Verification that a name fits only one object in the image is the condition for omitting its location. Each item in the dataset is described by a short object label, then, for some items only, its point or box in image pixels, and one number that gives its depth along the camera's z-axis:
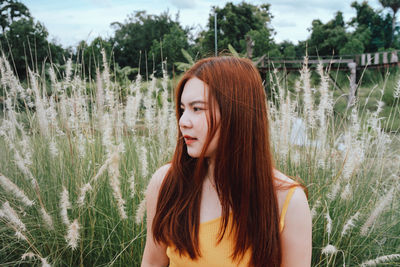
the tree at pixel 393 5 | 24.03
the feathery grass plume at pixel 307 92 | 2.24
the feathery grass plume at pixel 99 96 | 2.31
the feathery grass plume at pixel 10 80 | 2.56
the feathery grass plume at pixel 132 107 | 2.51
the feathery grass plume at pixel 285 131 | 2.41
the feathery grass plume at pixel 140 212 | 1.73
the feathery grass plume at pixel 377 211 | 1.78
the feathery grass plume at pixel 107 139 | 1.73
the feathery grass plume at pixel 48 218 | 1.77
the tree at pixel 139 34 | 17.42
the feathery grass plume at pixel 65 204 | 1.51
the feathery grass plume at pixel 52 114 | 2.52
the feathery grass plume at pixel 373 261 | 1.51
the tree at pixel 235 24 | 18.33
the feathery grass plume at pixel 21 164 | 1.81
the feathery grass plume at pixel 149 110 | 2.74
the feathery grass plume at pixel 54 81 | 2.56
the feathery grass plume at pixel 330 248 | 1.34
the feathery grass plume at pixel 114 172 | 1.47
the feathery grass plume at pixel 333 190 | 2.00
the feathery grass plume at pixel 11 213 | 1.55
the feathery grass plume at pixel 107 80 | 2.26
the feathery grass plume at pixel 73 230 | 1.35
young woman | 1.23
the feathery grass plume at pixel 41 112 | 2.35
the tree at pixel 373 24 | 20.53
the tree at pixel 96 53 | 10.88
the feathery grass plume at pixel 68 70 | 2.46
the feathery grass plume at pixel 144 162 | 1.92
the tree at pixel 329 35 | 18.83
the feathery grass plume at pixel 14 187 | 1.49
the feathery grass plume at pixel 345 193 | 1.98
